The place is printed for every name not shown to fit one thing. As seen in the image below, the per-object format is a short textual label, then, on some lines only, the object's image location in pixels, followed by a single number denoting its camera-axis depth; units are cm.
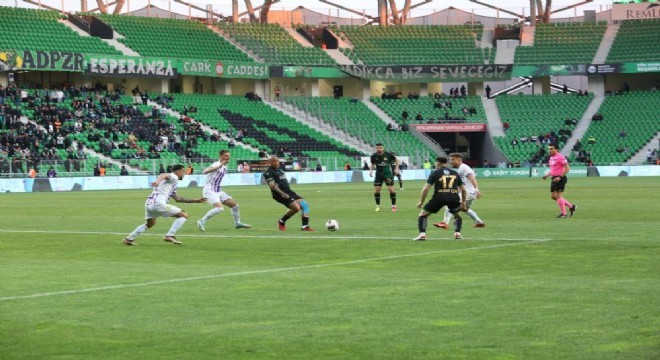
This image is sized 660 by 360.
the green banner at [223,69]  9262
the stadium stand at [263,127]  8569
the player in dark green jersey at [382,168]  3878
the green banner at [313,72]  9844
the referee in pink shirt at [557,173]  3306
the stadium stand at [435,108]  9719
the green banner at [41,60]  8019
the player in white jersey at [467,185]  2623
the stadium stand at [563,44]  10294
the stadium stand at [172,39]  9325
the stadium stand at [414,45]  10400
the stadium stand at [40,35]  8406
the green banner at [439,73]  10181
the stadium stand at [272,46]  9994
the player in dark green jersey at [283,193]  2859
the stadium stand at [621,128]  8881
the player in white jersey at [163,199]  2378
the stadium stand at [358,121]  9044
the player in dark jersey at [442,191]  2361
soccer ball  2805
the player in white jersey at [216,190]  2862
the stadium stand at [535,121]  9075
